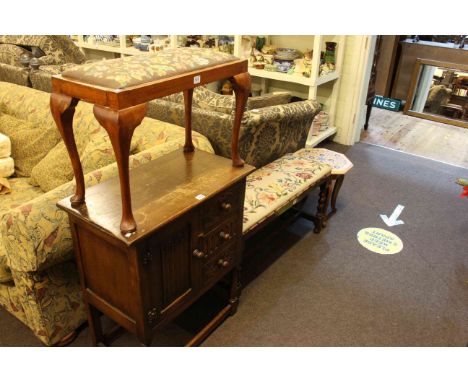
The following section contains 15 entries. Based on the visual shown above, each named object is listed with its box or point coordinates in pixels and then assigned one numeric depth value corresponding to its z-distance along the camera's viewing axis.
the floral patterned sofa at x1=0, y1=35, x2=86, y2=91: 3.17
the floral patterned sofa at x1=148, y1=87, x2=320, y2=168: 2.22
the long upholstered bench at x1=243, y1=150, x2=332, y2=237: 2.13
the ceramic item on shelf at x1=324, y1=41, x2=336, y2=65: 3.70
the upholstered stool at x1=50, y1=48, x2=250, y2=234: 1.14
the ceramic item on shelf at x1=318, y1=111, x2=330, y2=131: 3.96
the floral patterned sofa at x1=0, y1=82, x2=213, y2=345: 1.55
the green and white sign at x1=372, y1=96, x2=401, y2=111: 5.20
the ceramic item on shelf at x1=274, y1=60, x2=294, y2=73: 3.62
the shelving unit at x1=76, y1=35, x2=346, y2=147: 3.44
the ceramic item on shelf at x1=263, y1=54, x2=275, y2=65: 3.70
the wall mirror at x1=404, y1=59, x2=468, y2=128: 4.94
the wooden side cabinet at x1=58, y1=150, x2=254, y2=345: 1.38
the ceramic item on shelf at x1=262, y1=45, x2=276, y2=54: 3.79
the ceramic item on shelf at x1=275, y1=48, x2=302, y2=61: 3.67
